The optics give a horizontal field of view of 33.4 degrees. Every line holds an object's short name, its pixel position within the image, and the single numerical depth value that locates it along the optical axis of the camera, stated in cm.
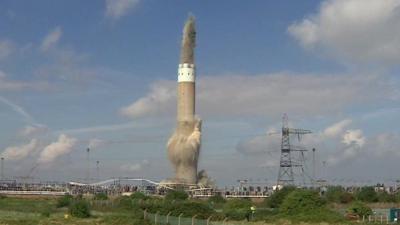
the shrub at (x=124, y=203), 7757
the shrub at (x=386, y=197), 11531
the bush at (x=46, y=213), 6450
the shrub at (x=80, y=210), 6407
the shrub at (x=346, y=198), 11065
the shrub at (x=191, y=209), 6161
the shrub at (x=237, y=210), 6609
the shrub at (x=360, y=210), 6784
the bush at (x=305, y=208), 6084
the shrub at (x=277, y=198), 9534
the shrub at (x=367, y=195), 11581
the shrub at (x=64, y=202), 8711
